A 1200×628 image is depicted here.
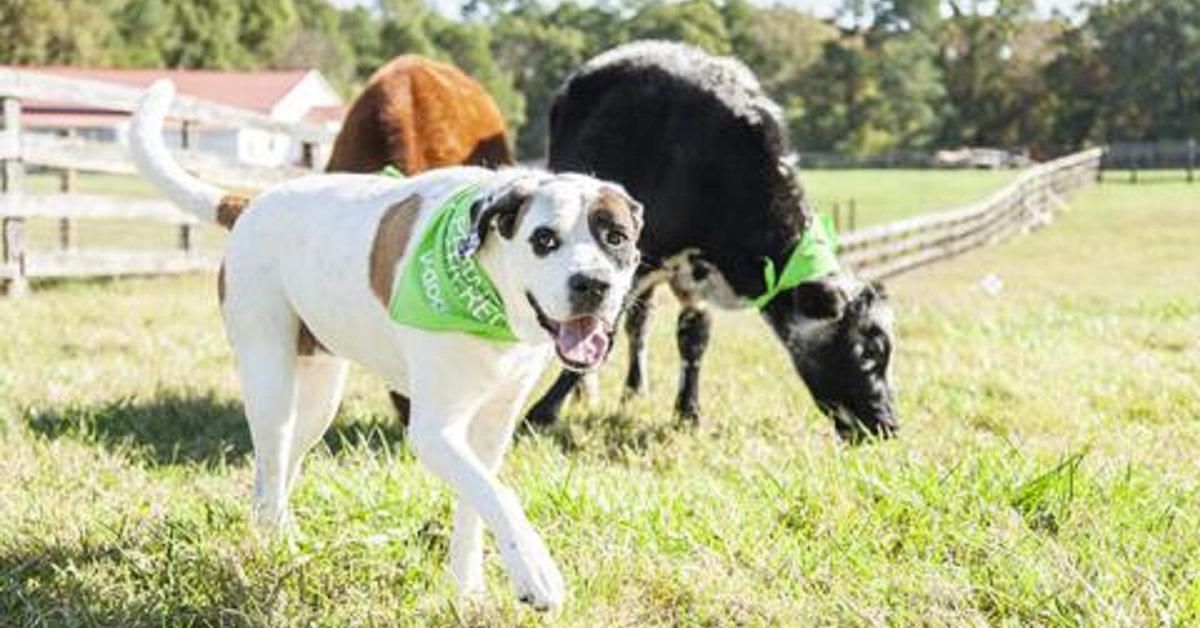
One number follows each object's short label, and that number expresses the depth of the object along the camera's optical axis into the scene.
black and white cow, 6.18
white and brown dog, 3.19
